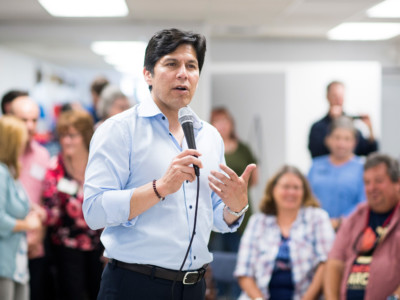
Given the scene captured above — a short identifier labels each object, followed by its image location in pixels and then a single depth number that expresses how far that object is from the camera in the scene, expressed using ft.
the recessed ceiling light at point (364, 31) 20.72
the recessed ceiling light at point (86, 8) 16.58
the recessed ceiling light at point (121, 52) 20.66
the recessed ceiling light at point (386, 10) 16.74
